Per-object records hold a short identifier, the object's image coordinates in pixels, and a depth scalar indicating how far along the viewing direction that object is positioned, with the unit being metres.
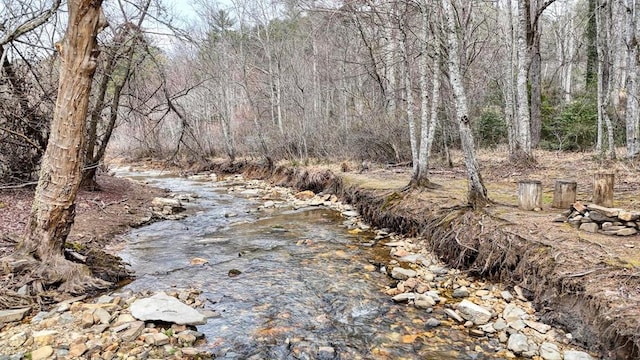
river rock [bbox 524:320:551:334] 3.68
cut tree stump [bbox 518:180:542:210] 5.71
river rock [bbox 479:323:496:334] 3.85
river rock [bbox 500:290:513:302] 4.34
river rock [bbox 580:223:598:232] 4.59
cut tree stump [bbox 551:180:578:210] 5.64
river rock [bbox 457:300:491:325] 4.02
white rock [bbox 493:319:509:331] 3.86
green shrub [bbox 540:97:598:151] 13.72
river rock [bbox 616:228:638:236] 4.37
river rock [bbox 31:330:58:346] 3.55
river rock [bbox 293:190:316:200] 12.05
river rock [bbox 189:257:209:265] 6.13
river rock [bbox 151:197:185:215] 10.25
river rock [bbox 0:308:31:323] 3.88
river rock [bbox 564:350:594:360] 3.17
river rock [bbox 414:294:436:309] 4.47
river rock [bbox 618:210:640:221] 4.43
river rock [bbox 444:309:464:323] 4.10
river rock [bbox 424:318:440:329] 4.03
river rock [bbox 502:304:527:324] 3.93
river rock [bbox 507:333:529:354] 3.46
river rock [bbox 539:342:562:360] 3.29
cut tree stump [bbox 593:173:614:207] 5.12
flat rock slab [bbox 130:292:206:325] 4.00
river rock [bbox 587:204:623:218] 4.55
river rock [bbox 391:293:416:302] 4.66
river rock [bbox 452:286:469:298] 4.65
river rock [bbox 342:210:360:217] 9.33
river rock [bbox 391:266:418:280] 5.33
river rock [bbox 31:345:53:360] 3.31
